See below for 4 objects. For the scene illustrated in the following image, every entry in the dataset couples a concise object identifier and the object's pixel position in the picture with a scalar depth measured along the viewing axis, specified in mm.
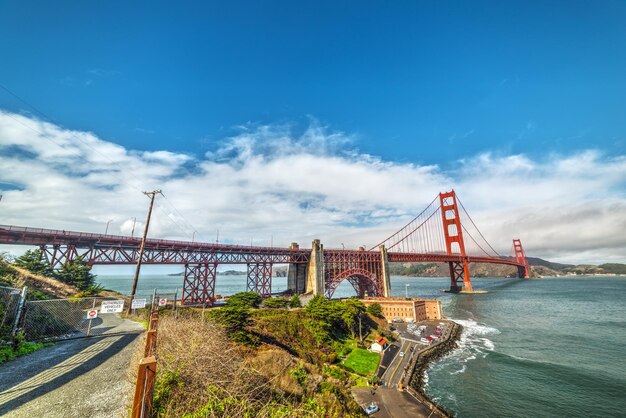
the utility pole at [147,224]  22641
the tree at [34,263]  30078
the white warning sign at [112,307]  13758
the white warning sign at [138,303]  15875
